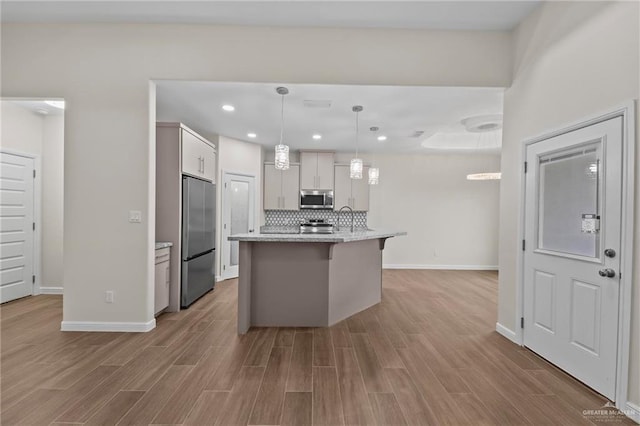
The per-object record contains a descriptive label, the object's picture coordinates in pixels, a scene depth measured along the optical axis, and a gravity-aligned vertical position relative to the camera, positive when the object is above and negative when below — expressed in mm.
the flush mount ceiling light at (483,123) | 4488 +1410
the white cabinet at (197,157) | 3945 +762
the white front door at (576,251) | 2055 -284
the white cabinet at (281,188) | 6613 +493
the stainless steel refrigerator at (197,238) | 3943 -419
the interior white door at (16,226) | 4105 -289
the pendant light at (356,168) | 4320 +635
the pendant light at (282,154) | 3498 +666
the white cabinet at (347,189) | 6688 +506
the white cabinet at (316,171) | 6645 +895
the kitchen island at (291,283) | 3352 -816
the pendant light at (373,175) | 4891 +603
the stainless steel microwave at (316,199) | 6664 +267
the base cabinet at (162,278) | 3518 -852
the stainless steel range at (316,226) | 5846 -324
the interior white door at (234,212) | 5656 -45
